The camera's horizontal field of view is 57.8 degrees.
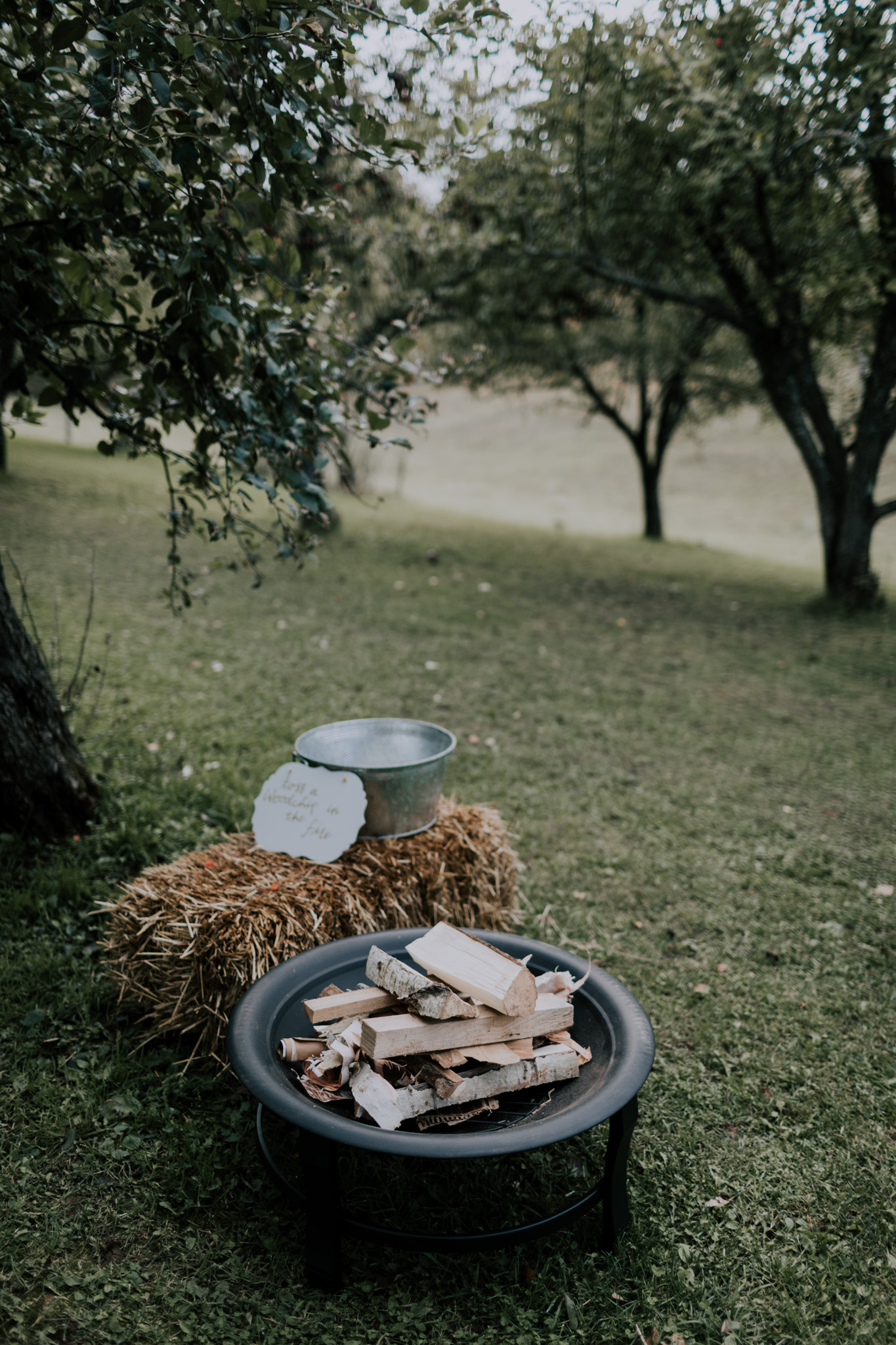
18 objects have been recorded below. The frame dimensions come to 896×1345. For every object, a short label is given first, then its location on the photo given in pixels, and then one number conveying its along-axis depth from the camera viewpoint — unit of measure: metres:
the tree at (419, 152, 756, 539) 8.67
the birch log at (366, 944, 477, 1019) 1.92
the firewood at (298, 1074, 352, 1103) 1.87
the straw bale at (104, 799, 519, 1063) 2.48
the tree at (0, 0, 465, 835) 2.03
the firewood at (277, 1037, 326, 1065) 1.96
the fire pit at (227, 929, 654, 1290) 1.67
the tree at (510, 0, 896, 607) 6.76
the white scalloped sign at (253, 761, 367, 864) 2.75
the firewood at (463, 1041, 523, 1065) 1.93
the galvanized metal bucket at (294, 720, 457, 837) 2.83
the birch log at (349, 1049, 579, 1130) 1.83
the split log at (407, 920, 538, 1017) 1.97
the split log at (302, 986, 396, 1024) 2.04
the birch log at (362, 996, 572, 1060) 1.90
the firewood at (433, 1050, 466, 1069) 1.93
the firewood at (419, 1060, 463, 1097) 1.88
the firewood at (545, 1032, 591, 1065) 2.02
